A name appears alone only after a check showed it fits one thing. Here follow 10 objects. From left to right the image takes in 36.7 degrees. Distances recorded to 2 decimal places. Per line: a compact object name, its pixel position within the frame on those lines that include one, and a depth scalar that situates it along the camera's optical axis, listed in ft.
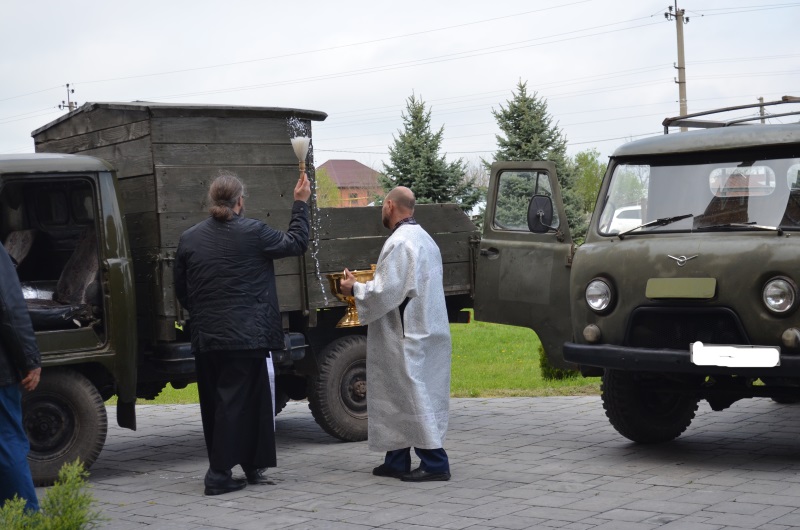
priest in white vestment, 24.22
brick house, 317.85
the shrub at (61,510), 13.74
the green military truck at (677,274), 23.99
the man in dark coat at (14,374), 18.43
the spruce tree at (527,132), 106.63
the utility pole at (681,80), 141.90
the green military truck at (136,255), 25.71
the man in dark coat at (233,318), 23.91
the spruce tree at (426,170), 105.91
